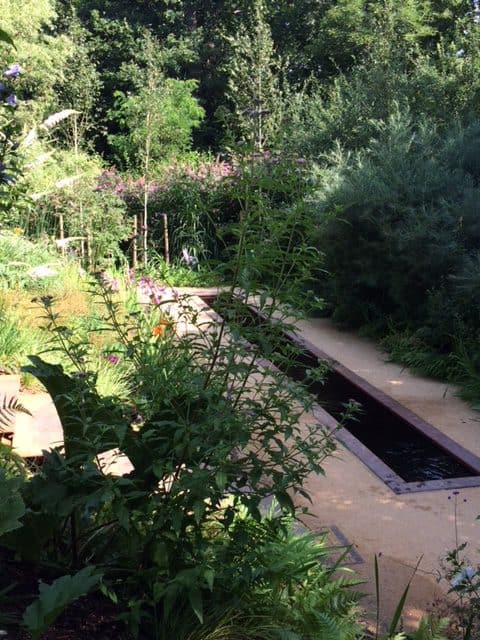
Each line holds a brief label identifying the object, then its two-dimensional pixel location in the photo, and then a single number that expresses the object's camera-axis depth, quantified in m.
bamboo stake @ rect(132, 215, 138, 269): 11.55
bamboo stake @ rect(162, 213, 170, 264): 11.86
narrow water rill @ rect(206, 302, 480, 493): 4.13
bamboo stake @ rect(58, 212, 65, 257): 9.33
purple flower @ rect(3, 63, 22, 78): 3.15
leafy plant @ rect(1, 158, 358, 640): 2.01
